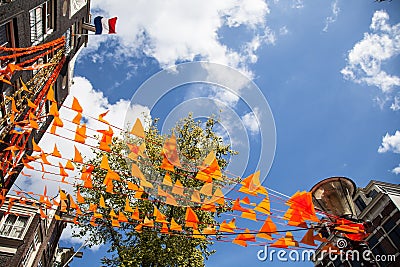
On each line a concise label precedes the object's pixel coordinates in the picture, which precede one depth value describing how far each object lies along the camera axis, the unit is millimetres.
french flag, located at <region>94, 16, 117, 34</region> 13422
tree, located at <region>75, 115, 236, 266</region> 10242
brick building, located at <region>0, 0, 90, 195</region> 10031
